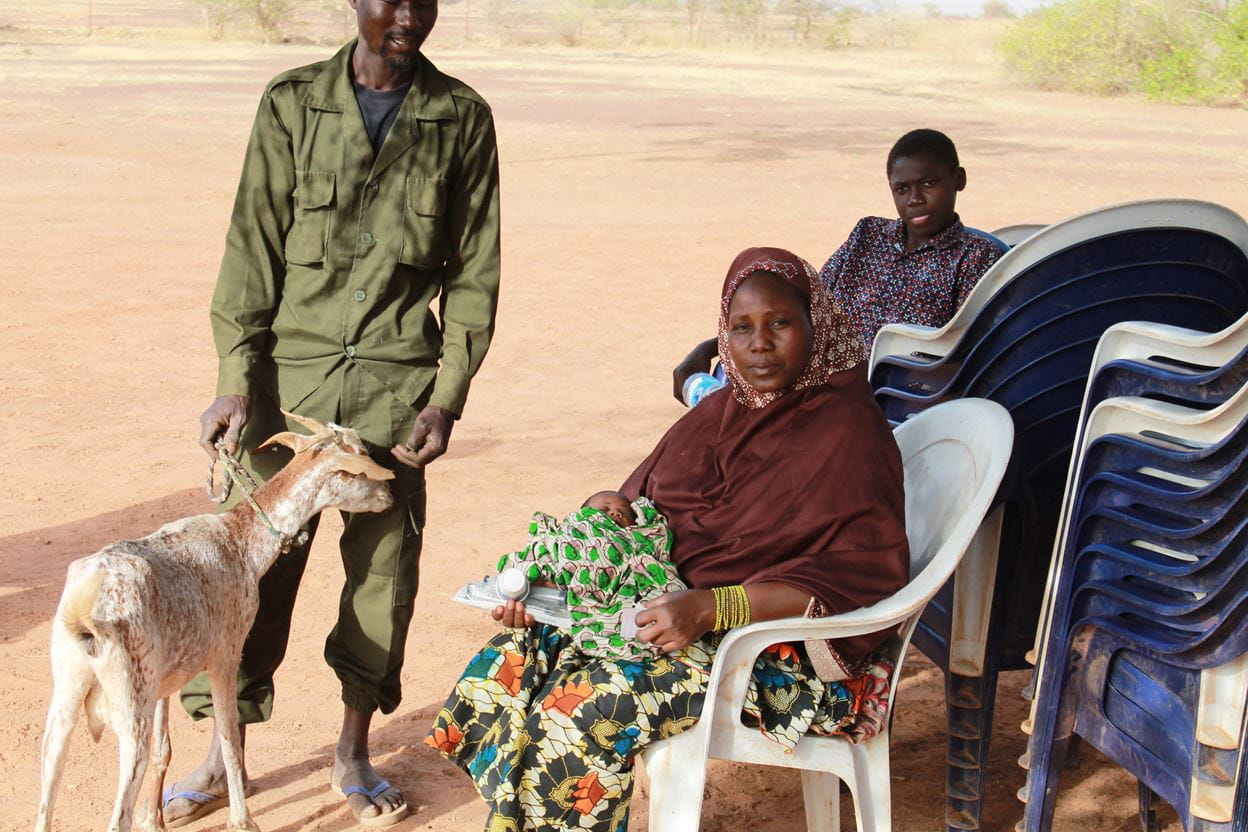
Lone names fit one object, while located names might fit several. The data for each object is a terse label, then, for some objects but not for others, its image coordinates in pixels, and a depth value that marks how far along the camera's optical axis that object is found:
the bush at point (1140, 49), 28.72
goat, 3.15
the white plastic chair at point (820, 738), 3.12
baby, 3.63
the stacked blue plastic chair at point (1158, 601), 2.82
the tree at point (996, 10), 76.75
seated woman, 3.14
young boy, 4.70
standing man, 3.76
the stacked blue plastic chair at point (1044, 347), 3.67
